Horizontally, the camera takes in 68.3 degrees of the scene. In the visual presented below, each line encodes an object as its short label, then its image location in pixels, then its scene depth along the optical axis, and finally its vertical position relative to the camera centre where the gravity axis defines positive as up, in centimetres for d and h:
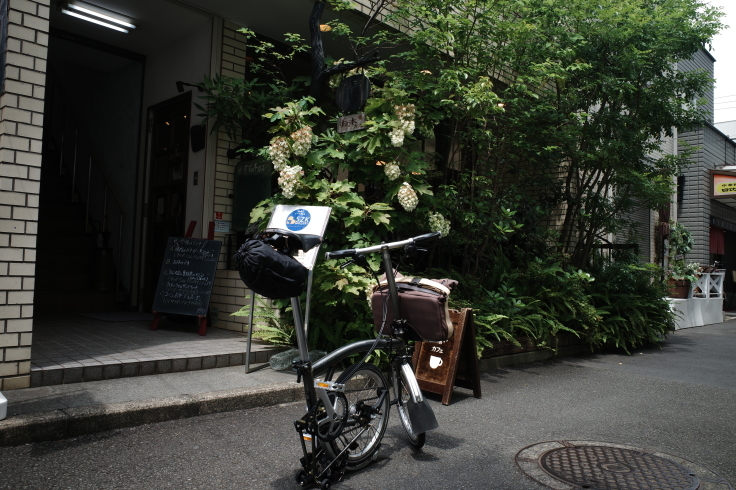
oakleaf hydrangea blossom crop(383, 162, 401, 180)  596 +89
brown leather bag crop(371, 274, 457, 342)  352 -36
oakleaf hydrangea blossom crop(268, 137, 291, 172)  579 +99
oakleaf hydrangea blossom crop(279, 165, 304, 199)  569 +70
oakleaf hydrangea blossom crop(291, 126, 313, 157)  577 +113
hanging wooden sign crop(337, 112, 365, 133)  602 +142
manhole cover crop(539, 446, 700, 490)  325 -132
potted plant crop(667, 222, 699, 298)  1324 +2
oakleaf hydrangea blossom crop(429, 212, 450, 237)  655 +37
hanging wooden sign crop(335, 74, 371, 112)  648 +188
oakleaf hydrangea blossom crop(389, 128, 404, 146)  588 +125
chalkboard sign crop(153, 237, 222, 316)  665 -47
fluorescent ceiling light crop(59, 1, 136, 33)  726 +304
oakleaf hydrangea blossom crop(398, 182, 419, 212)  593 +60
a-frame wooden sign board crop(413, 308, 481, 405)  511 -105
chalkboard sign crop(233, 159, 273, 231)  698 +74
